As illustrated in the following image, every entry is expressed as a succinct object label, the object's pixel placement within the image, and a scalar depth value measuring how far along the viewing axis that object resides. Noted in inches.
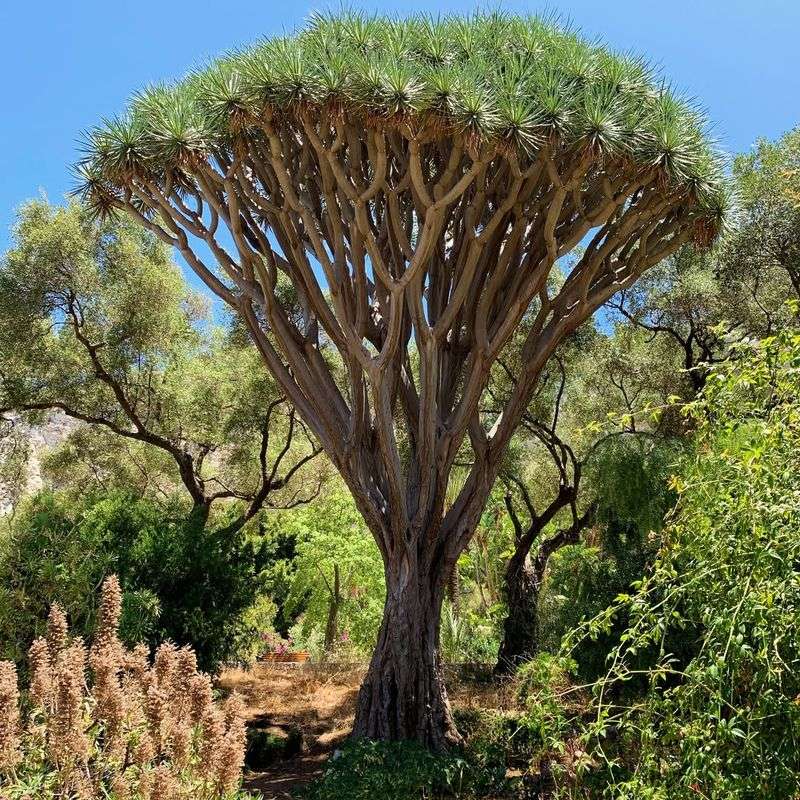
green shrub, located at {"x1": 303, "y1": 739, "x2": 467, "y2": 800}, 221.8
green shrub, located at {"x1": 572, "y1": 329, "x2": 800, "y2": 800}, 78.0
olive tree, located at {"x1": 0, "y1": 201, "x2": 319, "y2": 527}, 384.2
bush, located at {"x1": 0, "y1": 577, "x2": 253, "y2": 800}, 70.2
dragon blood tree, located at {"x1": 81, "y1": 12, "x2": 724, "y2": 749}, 245.4
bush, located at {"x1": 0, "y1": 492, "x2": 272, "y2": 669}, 251.9
